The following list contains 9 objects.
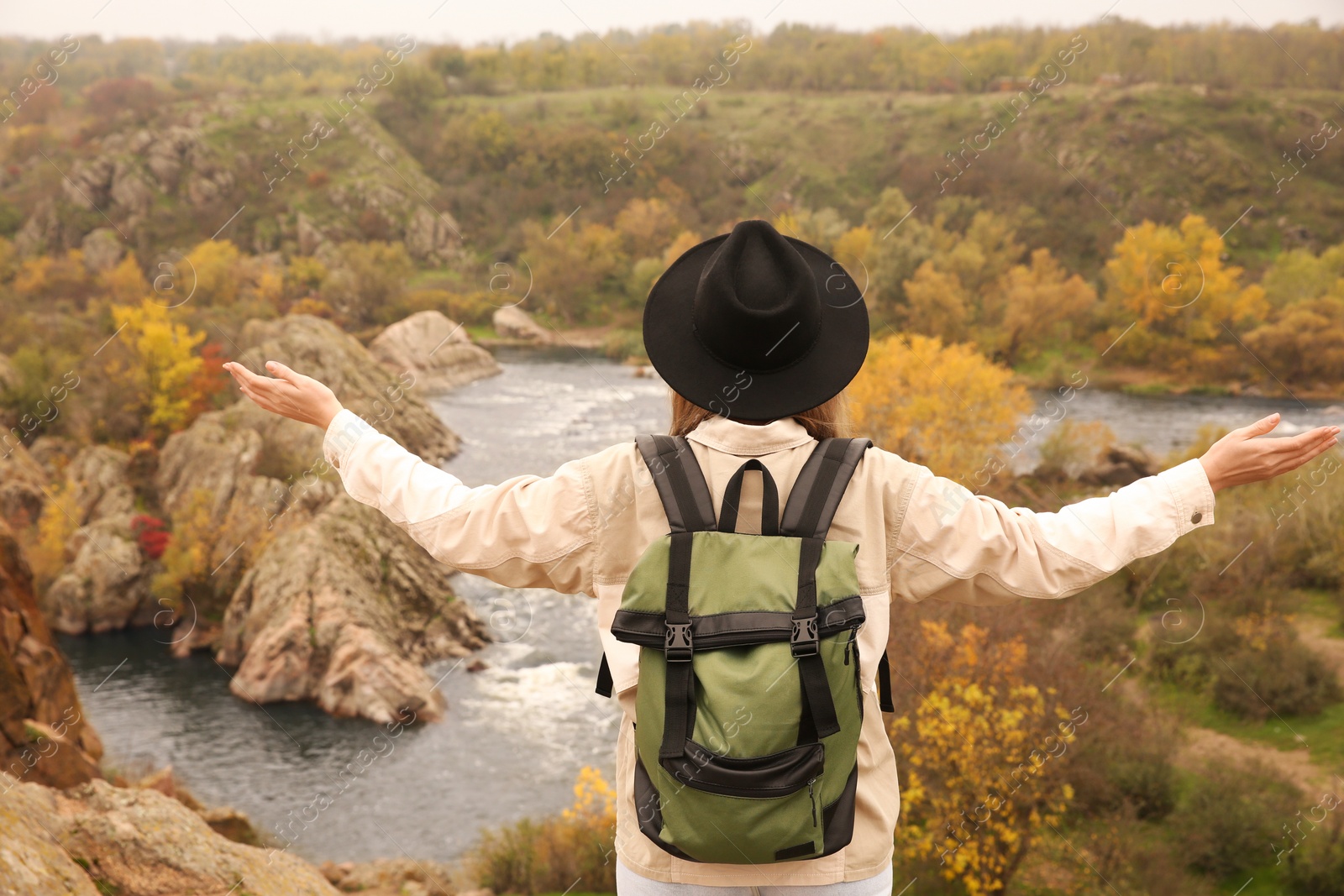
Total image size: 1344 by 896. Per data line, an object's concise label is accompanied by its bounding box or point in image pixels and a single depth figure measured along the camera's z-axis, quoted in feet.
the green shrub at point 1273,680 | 63.05
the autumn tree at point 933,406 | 95.45
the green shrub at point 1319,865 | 41.39
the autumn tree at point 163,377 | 127.34
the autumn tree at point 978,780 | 37.78
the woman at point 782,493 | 5.95
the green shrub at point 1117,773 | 48.91
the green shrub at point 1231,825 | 45.27
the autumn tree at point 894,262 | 162.91
